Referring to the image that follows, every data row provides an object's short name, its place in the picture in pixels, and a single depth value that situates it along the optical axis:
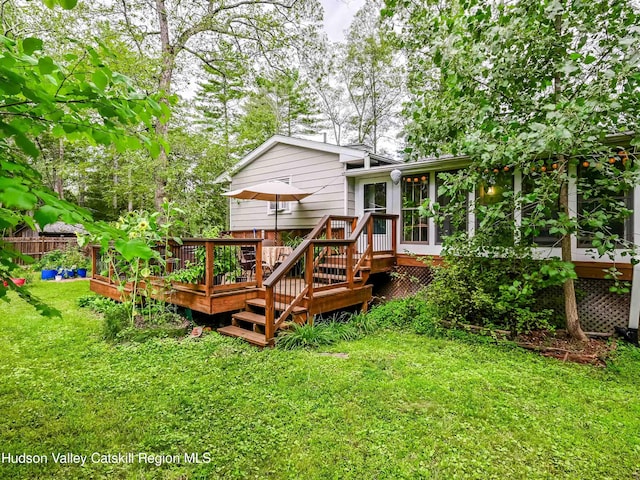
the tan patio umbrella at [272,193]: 7.32
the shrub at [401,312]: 5.71
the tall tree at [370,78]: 15.84
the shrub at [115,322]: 4.73
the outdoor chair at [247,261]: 5.94
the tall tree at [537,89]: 3.53
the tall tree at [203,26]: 8.87
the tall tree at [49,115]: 1.04
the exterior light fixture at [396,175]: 6.89
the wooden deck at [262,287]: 4.74
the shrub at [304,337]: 4.45
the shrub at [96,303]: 6.42
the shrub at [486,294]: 4.89
